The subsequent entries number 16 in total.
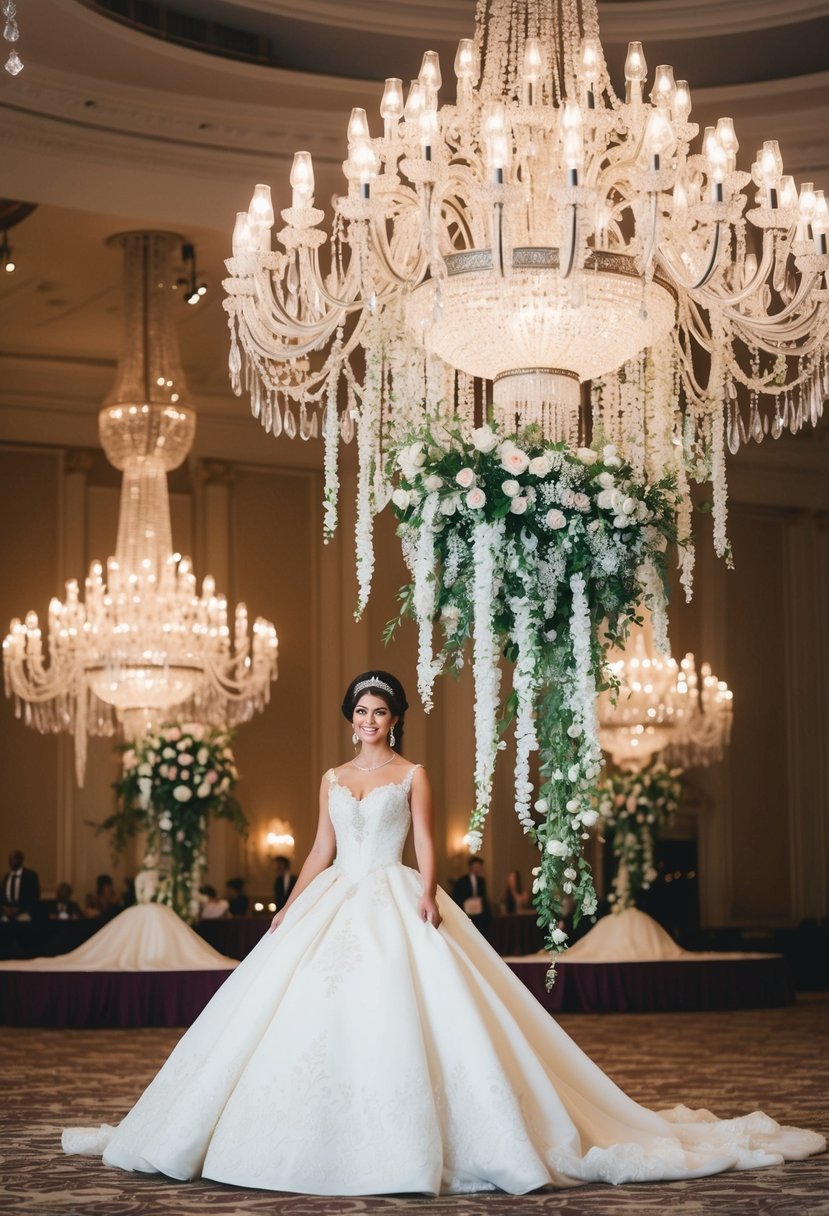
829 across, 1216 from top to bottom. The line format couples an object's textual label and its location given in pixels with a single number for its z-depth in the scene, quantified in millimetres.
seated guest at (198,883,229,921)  16281
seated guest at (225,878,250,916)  17828
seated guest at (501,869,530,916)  18875
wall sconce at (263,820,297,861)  18875
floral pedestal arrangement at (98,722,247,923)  13203
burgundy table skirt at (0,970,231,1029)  12211
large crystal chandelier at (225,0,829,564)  6777
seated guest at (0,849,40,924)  16172
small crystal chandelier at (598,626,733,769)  15367
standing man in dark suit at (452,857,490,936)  16656
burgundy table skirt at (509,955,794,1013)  13797
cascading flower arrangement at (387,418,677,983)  6367
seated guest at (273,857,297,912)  17484
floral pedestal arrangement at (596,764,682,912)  14859
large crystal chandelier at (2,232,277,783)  13008
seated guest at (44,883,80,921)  16125
